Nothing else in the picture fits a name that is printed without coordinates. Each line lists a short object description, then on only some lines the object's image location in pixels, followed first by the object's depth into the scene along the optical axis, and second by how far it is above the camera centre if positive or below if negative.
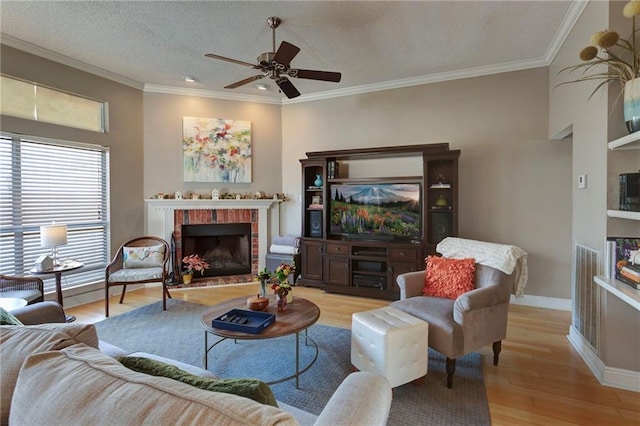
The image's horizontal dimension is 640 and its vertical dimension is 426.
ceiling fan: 2.66 +1.31
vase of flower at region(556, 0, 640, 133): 1.99 +1.03
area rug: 2.02 -1.27
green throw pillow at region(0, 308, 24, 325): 1.42 -0.50
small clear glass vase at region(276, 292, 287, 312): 2.63 -0.76
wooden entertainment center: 4.09 -0.31
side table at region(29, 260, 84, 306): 3.25 -0.63
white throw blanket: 2.64 -0.42
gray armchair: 2.25 -0.81
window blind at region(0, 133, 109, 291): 3.48 +0.13
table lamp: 3.33 -0.27
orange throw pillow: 2.77 -0.61
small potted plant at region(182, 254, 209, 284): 4.82 -0.87
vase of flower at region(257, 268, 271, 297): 2.74 -0.60
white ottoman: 2.10 -0.95
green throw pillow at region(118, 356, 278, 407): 0.82 -0.47
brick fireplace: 4.86 -0.13
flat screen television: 4.30 +0.00
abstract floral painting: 5.01 +1.00
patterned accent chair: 3.78 -0.71
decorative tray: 2.15 -0.80
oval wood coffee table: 2.15 -0.83
